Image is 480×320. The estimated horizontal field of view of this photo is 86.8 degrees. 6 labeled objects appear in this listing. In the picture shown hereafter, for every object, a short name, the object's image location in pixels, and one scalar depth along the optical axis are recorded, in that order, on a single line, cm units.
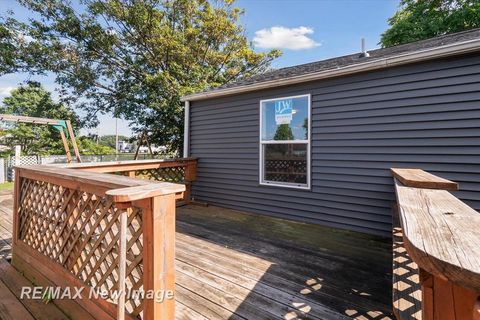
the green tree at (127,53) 891
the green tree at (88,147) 1568
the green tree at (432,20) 1058
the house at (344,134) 300
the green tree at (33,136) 1583
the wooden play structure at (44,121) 672
